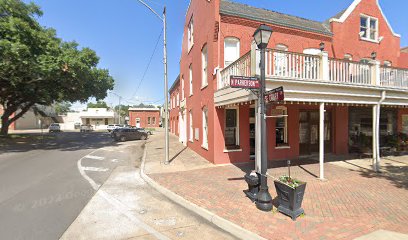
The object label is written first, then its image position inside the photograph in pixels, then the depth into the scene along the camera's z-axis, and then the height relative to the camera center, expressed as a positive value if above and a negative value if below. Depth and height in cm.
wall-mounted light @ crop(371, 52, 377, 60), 1380 +420
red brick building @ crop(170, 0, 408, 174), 771 +166
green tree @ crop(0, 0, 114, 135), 1361 +402
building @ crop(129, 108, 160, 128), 5081 +86
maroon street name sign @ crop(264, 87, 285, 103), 514 +64
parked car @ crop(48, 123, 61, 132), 4398 -153
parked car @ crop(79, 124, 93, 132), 4750 -167
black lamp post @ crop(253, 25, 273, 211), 530 -17
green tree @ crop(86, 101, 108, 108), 10938 +781
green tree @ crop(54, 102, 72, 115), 8414 +651
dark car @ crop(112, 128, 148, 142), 2462 -156
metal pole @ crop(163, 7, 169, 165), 1072 +138
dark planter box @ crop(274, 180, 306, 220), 483 -175
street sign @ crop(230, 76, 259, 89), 550 +100
